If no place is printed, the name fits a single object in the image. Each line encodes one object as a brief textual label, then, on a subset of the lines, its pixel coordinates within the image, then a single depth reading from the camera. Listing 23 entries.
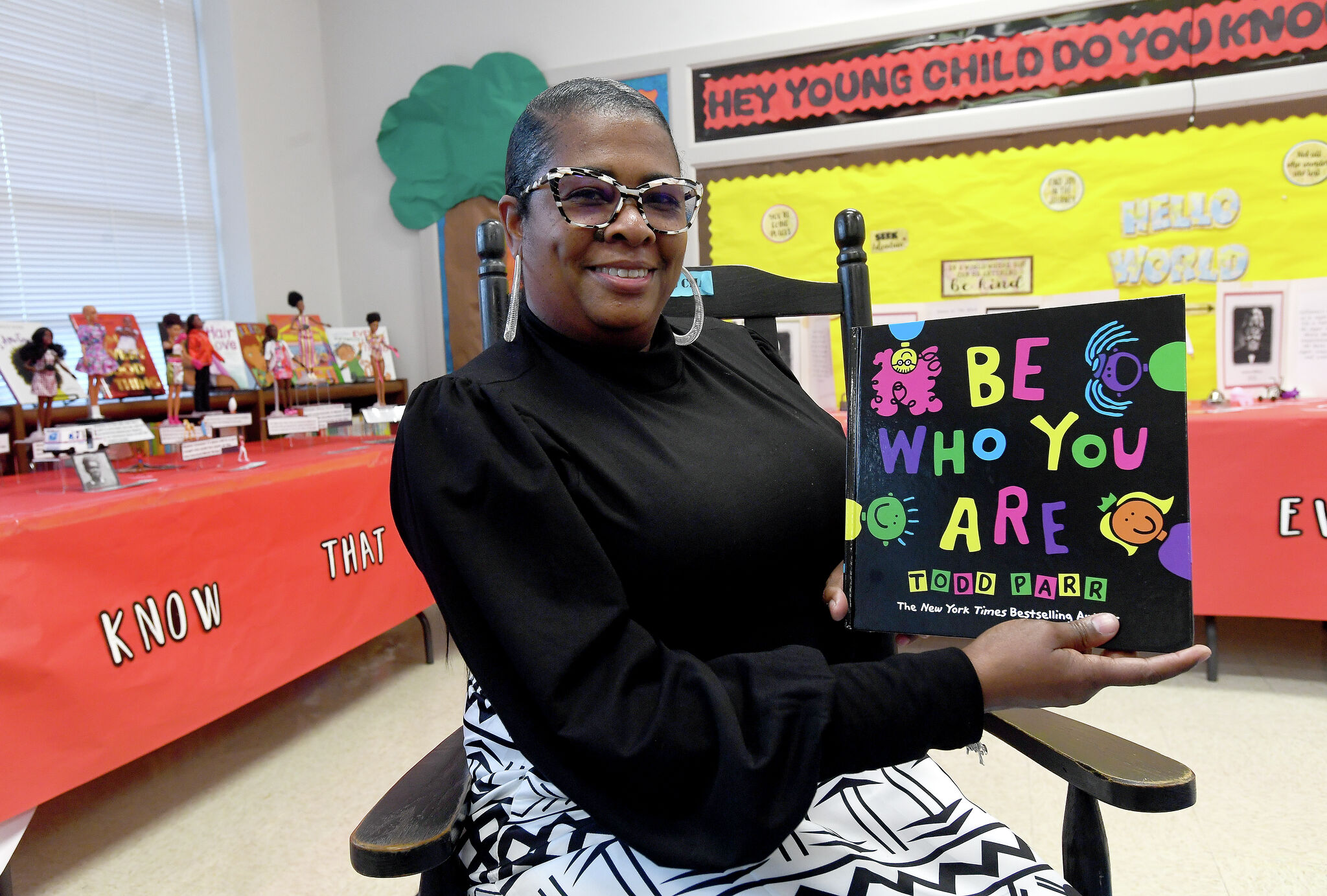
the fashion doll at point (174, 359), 2.20
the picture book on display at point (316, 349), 2.64
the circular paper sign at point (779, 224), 2.76
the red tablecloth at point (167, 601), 1.27
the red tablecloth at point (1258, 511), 1.94
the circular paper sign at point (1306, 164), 2.25
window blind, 2.51
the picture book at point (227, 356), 2.48
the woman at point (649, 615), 0.61
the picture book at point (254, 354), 2.57
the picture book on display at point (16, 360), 1.86
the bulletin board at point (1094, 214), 2.31
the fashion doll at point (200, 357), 2.28
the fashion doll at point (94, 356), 1.97
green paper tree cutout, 3.02
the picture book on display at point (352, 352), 2.90
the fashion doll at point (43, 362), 1.89
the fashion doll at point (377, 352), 2.91
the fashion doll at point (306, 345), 2.67
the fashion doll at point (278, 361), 2.52
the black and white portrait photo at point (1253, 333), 2.33
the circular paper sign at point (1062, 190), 2.46
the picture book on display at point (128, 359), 2.06
